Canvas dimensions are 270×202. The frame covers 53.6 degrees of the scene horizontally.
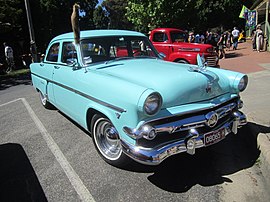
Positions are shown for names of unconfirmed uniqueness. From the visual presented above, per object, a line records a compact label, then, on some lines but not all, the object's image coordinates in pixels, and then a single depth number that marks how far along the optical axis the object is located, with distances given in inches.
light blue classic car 115.3
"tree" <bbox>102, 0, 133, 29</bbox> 2647.6
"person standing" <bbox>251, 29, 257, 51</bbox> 666.2
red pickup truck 377.9
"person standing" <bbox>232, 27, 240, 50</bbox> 748.6
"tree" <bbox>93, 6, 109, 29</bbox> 2310.5
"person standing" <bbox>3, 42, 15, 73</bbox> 619.5
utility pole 604.5
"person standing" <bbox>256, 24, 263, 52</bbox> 600.2
